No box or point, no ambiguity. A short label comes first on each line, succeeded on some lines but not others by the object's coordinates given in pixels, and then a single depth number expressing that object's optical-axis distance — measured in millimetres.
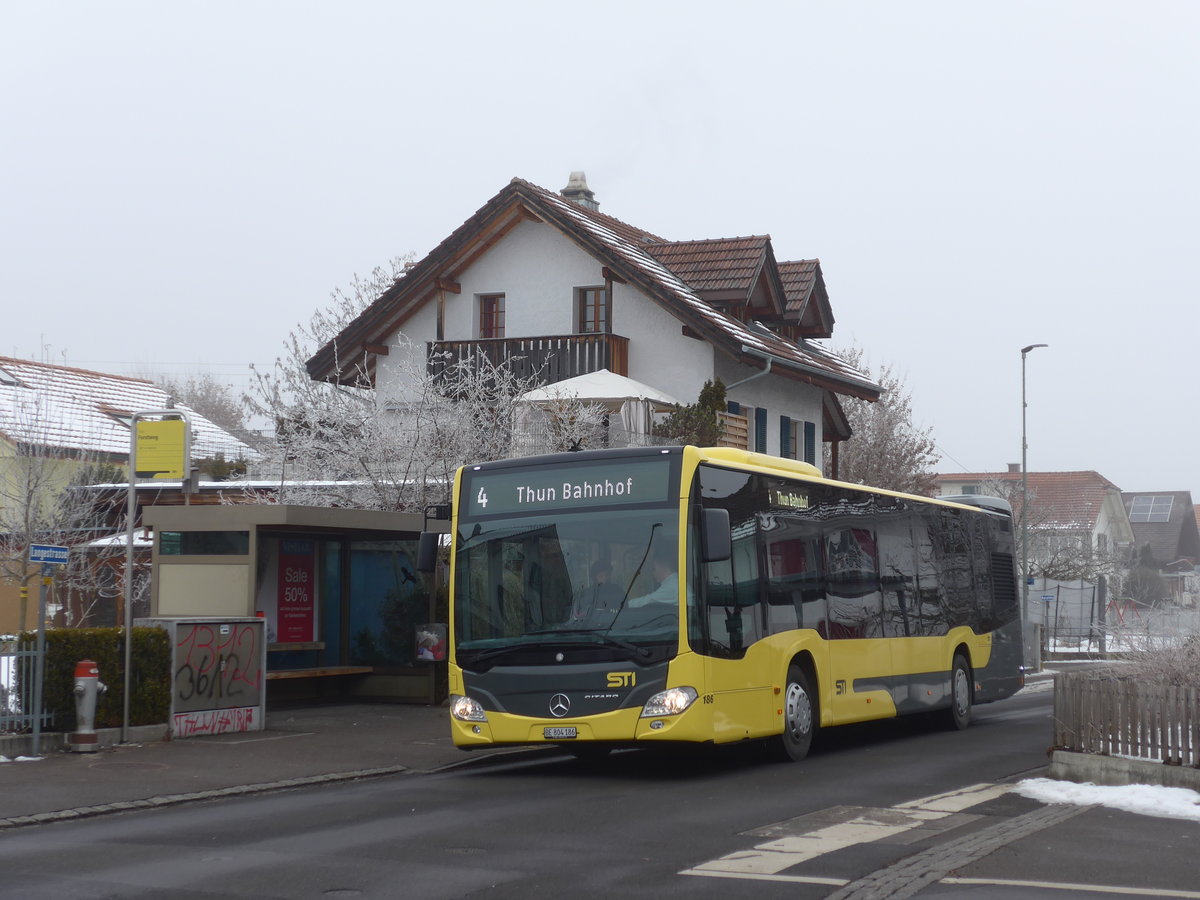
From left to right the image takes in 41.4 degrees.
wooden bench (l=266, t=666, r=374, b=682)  20344
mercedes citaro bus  13719
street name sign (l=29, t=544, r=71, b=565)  14857
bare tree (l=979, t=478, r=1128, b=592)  63281
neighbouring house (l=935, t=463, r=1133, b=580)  65688
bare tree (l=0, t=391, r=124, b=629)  37469
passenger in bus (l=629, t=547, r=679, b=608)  13766
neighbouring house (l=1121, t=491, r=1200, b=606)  102812
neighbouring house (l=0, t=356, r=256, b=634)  37969
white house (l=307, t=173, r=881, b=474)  32781
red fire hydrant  15617
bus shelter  19203
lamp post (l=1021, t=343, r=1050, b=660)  38106
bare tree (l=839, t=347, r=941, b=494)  54312
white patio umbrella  25797
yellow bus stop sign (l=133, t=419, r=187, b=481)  16844
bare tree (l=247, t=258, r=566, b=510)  26547
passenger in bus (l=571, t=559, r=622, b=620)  13945
